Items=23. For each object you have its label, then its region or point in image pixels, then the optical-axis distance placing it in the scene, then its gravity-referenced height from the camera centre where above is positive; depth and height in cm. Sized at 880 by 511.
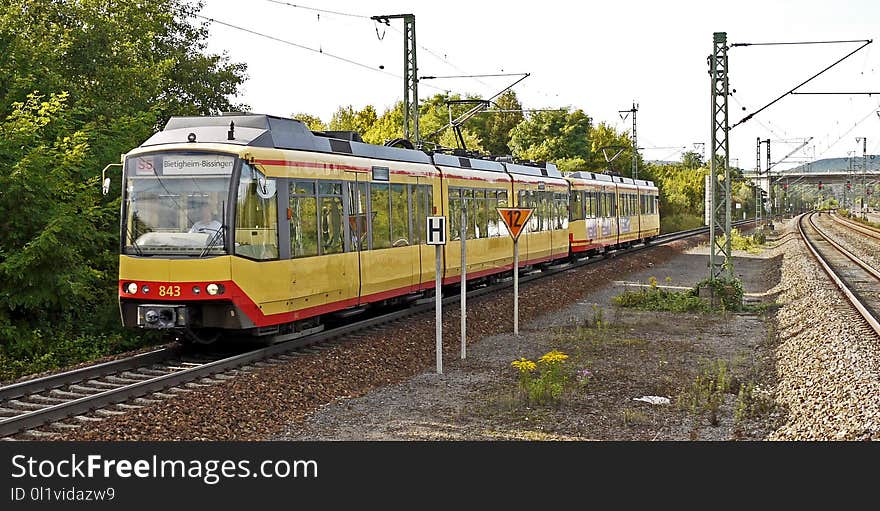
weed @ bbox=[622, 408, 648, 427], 1007 -237
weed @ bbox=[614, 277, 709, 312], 2025 -233
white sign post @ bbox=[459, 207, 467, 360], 1398 -147
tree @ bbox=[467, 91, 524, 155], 7819 +567
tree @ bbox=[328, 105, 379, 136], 7856 +711
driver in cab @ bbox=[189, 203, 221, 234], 1227 -25
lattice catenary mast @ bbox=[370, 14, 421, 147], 2697 +405
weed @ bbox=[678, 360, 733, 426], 1052 -237
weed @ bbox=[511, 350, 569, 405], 1097 -225
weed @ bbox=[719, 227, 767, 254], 4432 -246
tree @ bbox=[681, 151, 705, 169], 10136 +370
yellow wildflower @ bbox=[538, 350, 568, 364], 1191 -202
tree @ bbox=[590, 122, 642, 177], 6806 +345
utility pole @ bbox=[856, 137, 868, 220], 8512 +229
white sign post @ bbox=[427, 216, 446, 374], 1255 -48
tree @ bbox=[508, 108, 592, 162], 6481 +410
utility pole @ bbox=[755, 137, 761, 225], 6675 +138
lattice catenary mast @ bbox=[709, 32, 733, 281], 2220 +134
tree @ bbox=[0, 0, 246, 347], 1419 +108
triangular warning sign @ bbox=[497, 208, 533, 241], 1557 -34
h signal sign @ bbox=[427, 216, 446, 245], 1255 -41
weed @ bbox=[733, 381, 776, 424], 1028 -239
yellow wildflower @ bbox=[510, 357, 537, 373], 1167 -206
